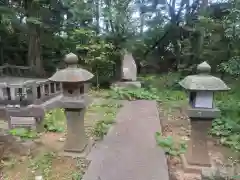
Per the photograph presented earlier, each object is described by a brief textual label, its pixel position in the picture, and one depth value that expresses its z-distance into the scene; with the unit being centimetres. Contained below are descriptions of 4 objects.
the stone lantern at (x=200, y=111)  243
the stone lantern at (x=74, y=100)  260
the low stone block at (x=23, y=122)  330
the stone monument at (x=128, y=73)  700
